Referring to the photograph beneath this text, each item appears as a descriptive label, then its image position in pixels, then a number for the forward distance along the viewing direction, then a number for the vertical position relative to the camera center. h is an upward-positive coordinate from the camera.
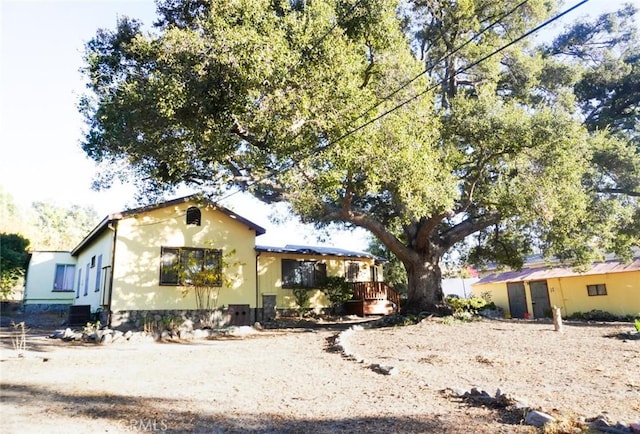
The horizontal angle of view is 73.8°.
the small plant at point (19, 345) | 9.46 -0.60
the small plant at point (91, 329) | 12.84 -0.36
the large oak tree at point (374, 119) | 9.32 +4.58
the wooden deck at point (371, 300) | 20.23 +0.26
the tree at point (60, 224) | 35.19 +12.11
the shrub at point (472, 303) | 22.86 -0.08
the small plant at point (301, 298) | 19.36 +0.46
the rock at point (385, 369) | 7.00 -1.06
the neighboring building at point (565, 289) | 21.12 +0.51
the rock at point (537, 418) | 4.28 -1.19
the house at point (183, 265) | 15.47 +1.92
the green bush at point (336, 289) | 19.89 +0.83
